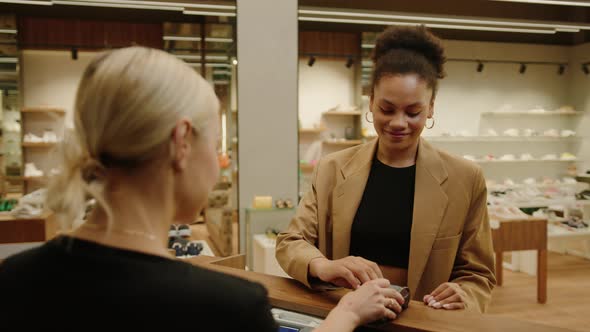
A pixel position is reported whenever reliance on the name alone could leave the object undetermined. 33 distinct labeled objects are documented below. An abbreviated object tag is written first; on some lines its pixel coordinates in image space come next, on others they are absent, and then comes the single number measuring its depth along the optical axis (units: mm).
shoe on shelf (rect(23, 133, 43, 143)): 7911
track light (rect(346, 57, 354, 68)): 9047
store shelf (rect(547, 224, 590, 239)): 6031
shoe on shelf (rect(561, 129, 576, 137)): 9430
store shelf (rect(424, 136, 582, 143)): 8898
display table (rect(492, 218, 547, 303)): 5035
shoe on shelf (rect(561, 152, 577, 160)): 9427
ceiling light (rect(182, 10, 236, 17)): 6297
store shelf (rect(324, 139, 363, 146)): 8930
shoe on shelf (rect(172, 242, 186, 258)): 4075
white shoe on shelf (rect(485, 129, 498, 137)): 9211
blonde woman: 630
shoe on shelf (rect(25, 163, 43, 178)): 7855
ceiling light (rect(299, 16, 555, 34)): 7496
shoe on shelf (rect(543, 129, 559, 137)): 9312
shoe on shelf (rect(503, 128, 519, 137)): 9203
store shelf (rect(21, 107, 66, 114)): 7684
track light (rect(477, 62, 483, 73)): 9203
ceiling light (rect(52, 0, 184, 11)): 5859
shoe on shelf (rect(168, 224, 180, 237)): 4731
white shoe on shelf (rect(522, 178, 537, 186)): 8930
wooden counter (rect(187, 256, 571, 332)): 1044
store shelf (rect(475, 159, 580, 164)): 9117
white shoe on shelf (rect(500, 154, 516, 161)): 9151
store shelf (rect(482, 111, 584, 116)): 9359
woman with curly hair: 1390
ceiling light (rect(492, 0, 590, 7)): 6275
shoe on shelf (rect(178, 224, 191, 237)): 4911
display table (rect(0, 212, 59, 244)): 3793
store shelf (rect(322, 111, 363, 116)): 8906
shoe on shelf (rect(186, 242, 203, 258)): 4105
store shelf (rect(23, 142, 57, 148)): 7879
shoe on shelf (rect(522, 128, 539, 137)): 9266
